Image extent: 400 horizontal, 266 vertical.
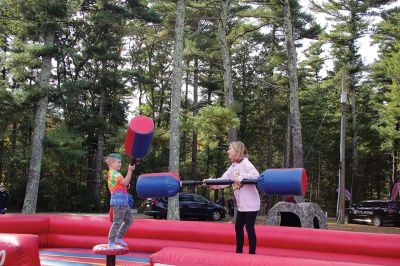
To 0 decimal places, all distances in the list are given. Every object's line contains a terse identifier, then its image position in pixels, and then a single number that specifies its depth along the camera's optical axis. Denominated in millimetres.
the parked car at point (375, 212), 23062
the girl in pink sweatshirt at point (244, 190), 6277
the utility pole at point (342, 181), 20953
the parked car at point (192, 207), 22766
